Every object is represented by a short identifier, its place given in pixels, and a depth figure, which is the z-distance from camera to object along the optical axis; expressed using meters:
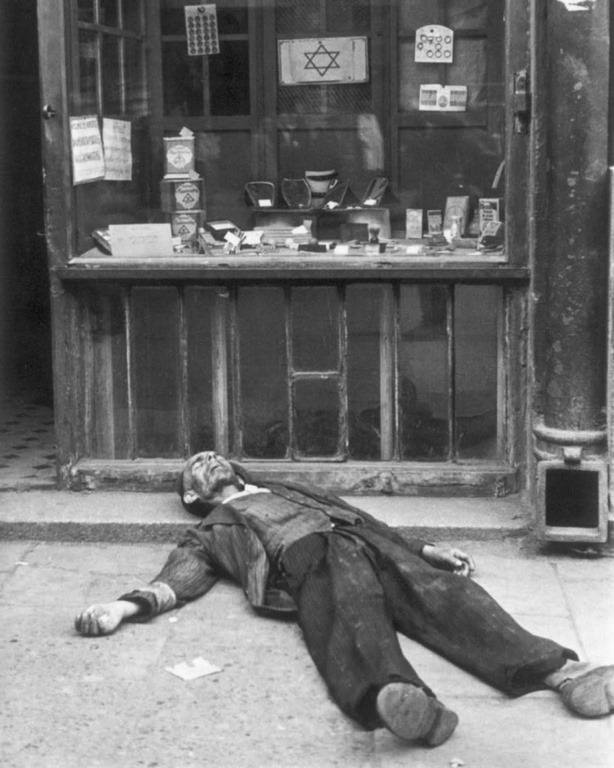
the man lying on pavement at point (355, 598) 4.24
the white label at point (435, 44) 6.32
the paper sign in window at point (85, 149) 6.34
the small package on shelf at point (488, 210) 6.28
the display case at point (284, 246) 6.33
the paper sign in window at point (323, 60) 6.43
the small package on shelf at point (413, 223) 6.44
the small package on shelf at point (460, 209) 6.39
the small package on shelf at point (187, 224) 6.54
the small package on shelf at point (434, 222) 6.43
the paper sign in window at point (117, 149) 6.48
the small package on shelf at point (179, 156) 6.57
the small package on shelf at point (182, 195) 6.56
